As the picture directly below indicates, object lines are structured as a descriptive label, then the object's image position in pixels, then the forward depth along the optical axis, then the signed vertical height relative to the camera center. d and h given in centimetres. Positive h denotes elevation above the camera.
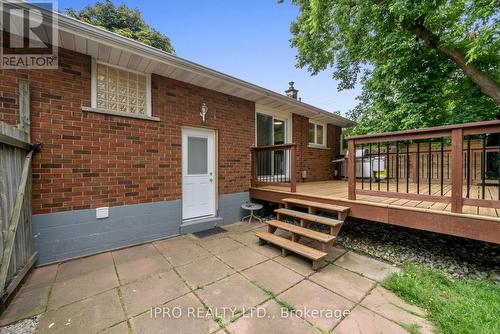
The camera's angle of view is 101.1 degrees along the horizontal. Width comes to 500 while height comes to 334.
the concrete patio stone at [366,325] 170 -137
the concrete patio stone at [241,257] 286 -136
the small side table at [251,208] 492 -99
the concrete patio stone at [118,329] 171 -138
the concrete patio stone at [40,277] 240 -138
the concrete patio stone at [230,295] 201 -137
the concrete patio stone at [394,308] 179 -137
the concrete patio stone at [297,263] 267 -137
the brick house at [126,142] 289 +44
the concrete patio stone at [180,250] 304 -137
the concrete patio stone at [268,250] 317 -136
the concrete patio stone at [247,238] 366 -135
